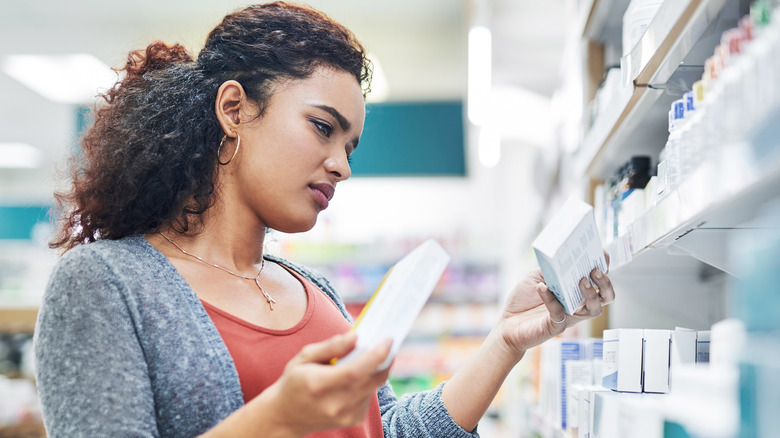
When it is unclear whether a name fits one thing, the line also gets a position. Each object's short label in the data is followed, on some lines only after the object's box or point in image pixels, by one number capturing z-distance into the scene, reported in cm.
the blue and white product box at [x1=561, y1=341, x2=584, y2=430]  200
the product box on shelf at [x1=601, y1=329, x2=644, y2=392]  130
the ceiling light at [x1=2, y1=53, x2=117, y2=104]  675
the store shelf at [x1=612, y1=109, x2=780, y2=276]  71
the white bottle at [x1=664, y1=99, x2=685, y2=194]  109
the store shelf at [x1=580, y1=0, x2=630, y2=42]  204
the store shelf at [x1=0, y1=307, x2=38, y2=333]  362
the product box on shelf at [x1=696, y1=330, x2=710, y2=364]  124
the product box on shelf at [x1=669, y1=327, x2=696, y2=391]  124
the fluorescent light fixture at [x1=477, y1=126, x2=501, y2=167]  469
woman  122
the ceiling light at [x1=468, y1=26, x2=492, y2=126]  360
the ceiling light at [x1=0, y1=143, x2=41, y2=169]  966
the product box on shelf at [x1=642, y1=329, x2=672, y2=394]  129
